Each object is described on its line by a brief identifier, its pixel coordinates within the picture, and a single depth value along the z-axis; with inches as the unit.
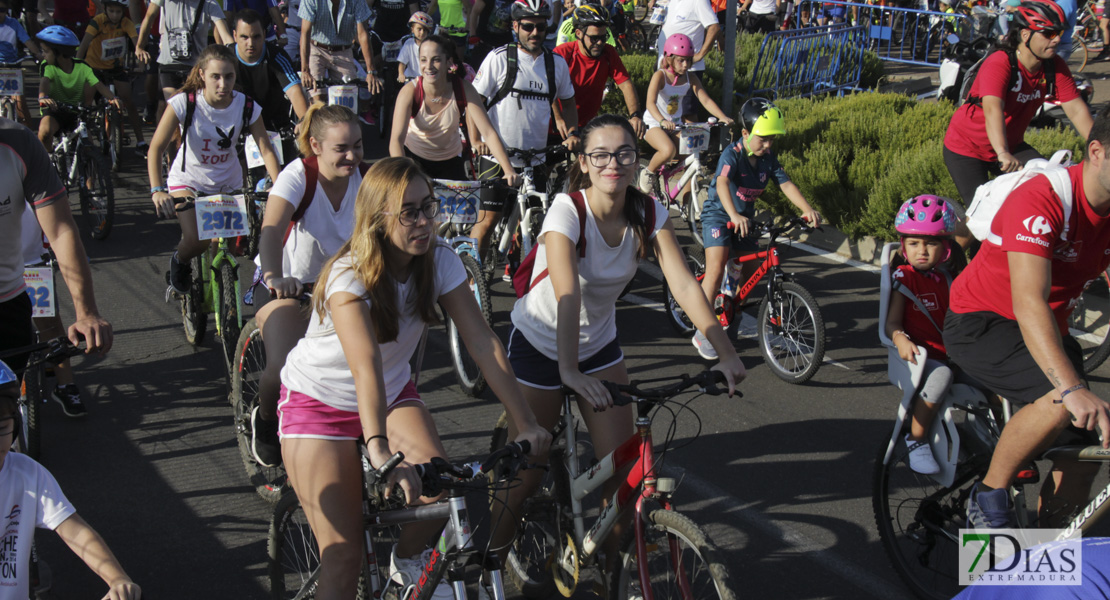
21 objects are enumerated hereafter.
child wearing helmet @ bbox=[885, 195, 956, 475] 160.4
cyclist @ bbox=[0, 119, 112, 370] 160.4
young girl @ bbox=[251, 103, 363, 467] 178.9
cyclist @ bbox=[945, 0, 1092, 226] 249.8
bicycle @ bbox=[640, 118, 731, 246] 369.4
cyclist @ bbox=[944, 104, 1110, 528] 134.9
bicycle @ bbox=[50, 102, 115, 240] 367.6
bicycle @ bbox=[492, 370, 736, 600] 124.7
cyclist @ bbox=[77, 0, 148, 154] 472.1
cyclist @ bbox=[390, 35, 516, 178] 273.6
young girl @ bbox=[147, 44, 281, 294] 256.7
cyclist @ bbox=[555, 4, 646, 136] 346.6
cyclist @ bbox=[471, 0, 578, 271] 311.4
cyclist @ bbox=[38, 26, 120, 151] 394.0
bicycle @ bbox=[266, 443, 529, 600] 110.3
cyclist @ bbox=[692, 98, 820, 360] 268.1
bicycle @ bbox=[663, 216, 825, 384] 256.8
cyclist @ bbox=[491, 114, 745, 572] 146.9
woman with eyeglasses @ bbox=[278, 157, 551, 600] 124.6
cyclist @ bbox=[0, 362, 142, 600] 120.3
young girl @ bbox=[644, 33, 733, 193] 376.2
